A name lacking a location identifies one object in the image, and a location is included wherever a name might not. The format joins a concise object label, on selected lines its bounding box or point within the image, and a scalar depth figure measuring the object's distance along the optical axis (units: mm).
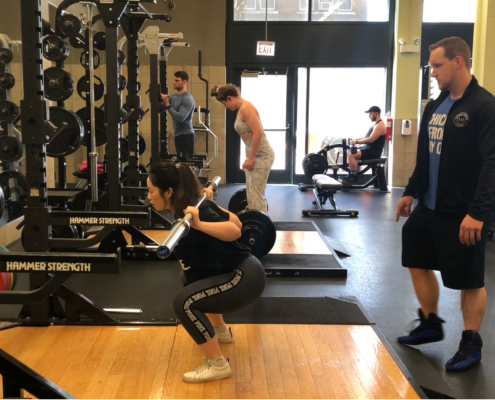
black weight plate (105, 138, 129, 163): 6391
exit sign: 8914
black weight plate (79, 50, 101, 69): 5712
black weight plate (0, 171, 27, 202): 5320
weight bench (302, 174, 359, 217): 6465
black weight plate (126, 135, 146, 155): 7500
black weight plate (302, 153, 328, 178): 8078
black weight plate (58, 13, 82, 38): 4887
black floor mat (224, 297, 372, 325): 2900
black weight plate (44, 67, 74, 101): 4906
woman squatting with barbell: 2191
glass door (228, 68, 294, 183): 9625
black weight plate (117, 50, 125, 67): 5950
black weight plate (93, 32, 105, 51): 5645
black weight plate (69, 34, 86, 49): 5500
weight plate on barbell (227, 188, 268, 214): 5117
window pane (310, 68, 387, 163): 9578
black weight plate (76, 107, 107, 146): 5530
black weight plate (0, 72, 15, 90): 5302
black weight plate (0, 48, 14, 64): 5301
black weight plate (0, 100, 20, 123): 5266
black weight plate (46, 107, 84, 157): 4340
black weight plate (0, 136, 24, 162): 5297
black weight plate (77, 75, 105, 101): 5902
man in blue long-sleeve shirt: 6789
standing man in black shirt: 2342
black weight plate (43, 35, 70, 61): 4988
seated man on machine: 8477
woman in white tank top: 4262
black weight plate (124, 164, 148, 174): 6292
